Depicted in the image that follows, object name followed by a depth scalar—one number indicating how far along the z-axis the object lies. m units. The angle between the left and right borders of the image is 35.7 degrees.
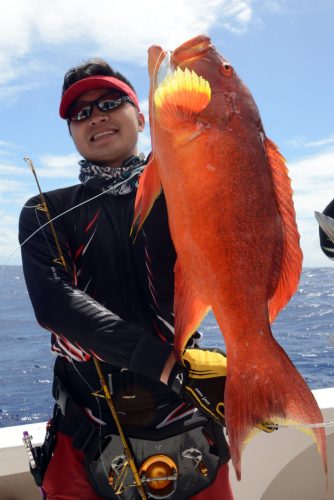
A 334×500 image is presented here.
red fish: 1.35
